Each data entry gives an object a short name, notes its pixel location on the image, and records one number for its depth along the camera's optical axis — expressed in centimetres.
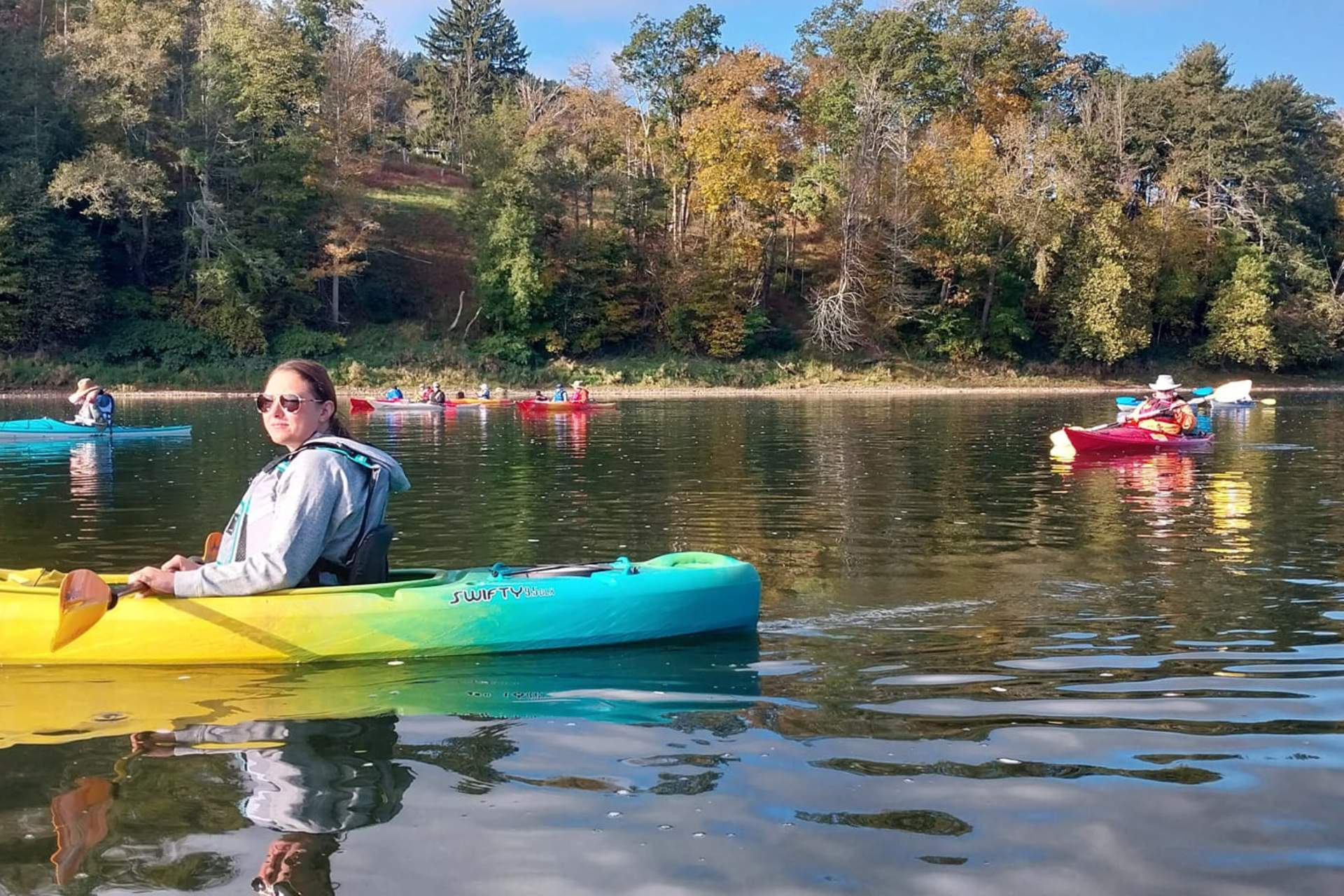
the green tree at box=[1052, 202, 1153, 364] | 4753
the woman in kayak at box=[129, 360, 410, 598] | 573
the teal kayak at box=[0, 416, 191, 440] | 2103
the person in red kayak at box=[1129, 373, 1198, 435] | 1961
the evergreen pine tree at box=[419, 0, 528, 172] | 6375
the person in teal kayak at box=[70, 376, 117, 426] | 2141
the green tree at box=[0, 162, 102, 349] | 3816
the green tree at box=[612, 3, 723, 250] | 5059
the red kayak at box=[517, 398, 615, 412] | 3039
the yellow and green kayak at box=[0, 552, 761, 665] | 615
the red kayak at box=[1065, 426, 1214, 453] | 1828
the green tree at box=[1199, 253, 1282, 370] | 4884
